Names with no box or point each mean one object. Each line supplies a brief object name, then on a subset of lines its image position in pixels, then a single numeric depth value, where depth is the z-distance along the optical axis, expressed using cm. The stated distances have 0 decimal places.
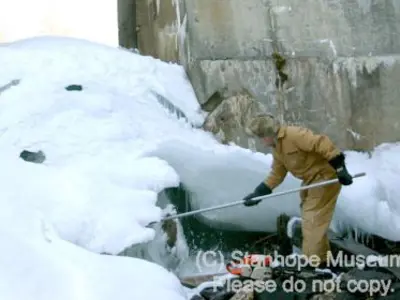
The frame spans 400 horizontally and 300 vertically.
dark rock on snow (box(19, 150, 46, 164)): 527
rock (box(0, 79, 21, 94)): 615
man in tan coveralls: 459
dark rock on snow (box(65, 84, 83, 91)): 623
